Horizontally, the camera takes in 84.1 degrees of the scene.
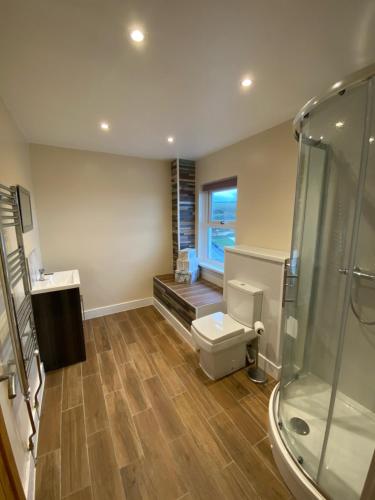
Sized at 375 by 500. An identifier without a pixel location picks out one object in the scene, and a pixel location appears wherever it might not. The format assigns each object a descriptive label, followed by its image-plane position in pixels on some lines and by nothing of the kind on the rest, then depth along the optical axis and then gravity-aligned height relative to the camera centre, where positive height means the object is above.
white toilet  1.87 -1.06
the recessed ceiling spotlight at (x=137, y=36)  1.04 +0.91
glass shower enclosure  1.17 -0.62
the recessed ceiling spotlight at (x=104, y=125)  2.03 +0.91
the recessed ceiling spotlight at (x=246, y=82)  1.39 +0.90
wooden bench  2.46 -1.03
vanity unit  2.02 -1.04
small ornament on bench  3.22 -0.78
